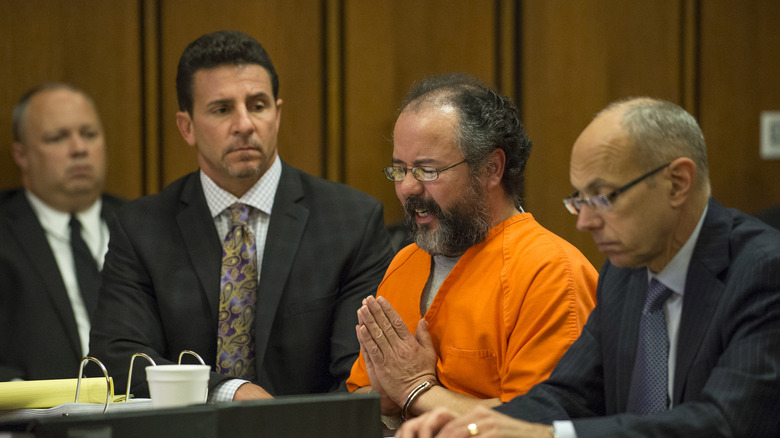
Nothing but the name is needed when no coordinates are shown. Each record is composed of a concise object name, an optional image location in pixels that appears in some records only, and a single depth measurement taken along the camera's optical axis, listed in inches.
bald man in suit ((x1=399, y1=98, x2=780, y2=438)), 265.9
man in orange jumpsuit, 279.7
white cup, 268.8
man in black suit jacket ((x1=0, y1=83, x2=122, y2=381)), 320.1
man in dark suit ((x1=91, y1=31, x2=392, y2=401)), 298.4
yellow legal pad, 280.0
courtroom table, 261.1
